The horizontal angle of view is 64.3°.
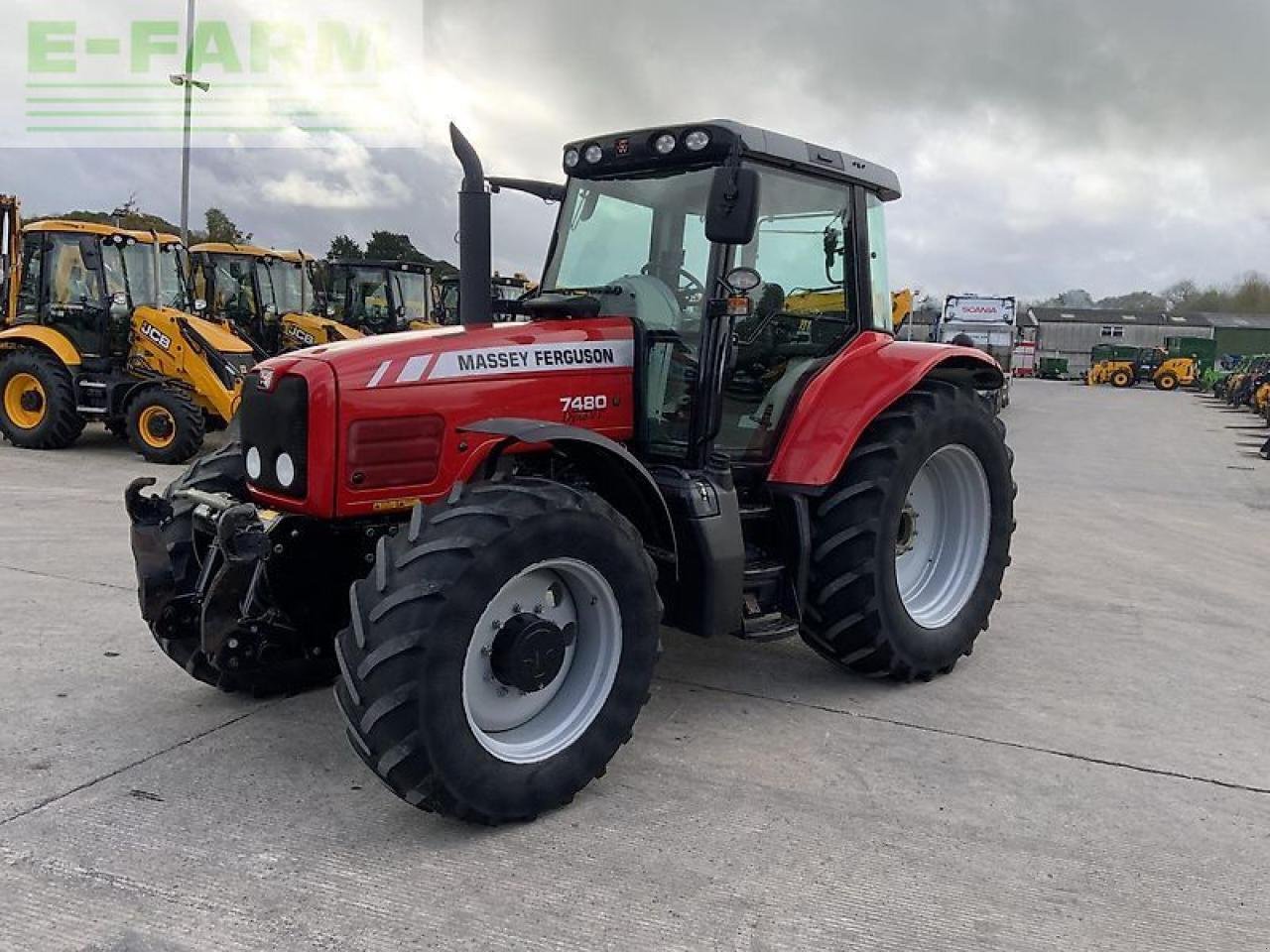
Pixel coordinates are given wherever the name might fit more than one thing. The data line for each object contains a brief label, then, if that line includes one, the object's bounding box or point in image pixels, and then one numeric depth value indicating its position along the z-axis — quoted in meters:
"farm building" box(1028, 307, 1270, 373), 64.62
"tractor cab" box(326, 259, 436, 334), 16.30
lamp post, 19.64
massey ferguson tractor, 2.94
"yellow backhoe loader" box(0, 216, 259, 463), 10.70
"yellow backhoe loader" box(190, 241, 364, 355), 14.47
